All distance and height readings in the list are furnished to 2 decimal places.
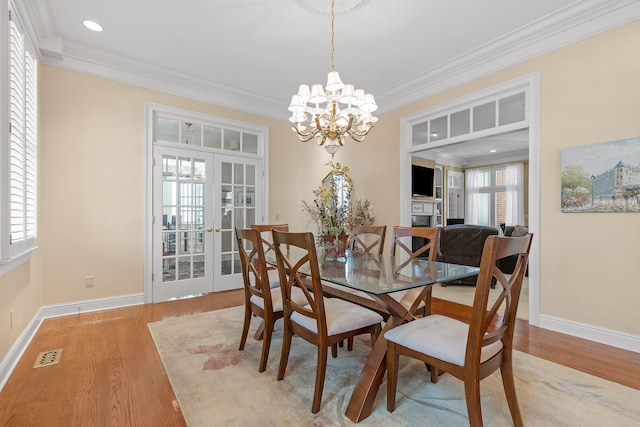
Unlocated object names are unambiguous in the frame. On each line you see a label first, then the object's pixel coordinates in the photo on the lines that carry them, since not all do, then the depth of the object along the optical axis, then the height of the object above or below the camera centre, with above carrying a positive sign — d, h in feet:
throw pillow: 18.71 -1.02
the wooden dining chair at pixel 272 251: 9.28 -1.25
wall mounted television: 25.22 +2.73
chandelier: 8.40 +2.78
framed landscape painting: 8.29 +1.05
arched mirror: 17.37 +1.60
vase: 8.45 -0.89
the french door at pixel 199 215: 13.03 -0.14
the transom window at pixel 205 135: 13.29 +3.54
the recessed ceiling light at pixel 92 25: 9.59 +5.82
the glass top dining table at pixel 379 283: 5.41 -1.26
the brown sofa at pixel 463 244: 14.44 -1.47
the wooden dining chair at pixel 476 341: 4.25 -2.01
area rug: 5.36 -3.54
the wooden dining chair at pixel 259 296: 6.84 -2.03
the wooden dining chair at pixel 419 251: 6.84 -0.98
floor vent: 7.47 -3.65
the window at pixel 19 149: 6.75 +1.57
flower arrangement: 16.51 +0.38
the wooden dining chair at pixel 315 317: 5.51 -2.05
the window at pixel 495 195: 27.02 +1.71
